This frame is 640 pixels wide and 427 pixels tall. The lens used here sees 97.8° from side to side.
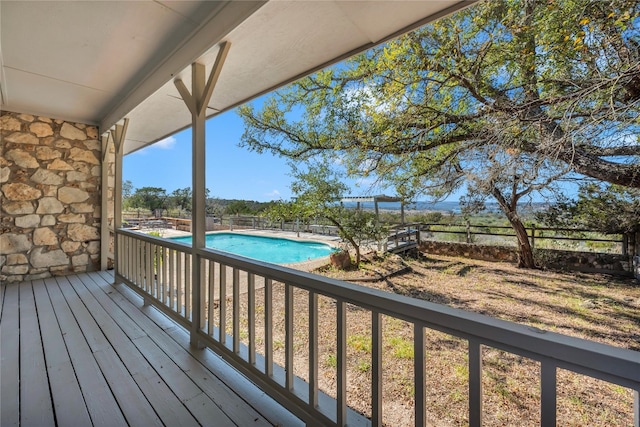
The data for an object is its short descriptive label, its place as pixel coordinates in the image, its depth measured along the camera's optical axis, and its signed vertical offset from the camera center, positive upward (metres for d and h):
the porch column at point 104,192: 4.39 +0.35
